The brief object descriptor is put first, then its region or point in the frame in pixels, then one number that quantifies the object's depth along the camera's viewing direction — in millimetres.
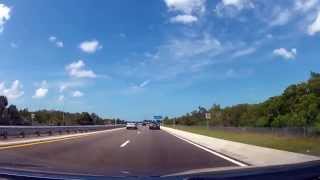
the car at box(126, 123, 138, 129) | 42690
